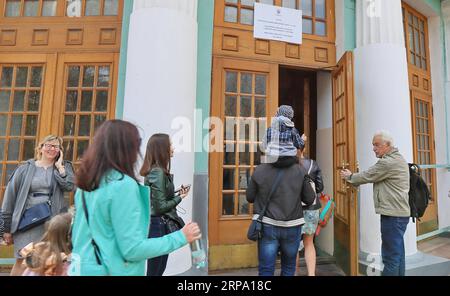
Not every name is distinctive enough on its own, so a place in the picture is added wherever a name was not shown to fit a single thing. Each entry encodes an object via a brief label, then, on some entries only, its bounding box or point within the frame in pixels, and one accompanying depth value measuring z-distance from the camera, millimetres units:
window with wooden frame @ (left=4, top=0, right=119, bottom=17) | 4348
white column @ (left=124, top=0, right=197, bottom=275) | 3418
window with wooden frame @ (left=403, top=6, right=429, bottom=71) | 5624
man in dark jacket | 2479
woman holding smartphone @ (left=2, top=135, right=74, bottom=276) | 2740
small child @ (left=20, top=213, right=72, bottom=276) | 1864
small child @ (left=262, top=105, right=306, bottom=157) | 2512
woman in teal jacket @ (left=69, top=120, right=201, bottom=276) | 1392
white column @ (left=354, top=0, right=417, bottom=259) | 4164
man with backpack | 3043
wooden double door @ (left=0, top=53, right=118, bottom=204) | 4117
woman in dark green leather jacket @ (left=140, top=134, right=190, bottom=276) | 2381
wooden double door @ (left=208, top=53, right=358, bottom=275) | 3973
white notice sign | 4422
